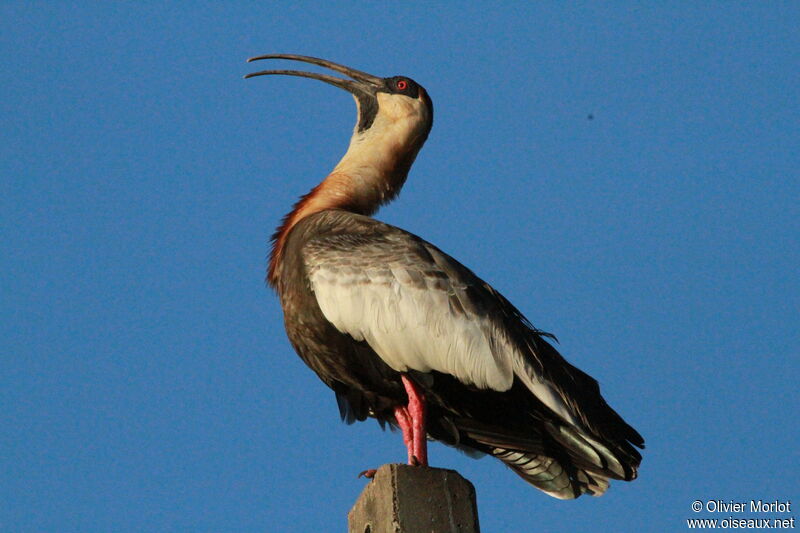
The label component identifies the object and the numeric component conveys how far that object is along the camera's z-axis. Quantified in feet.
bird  43.11
